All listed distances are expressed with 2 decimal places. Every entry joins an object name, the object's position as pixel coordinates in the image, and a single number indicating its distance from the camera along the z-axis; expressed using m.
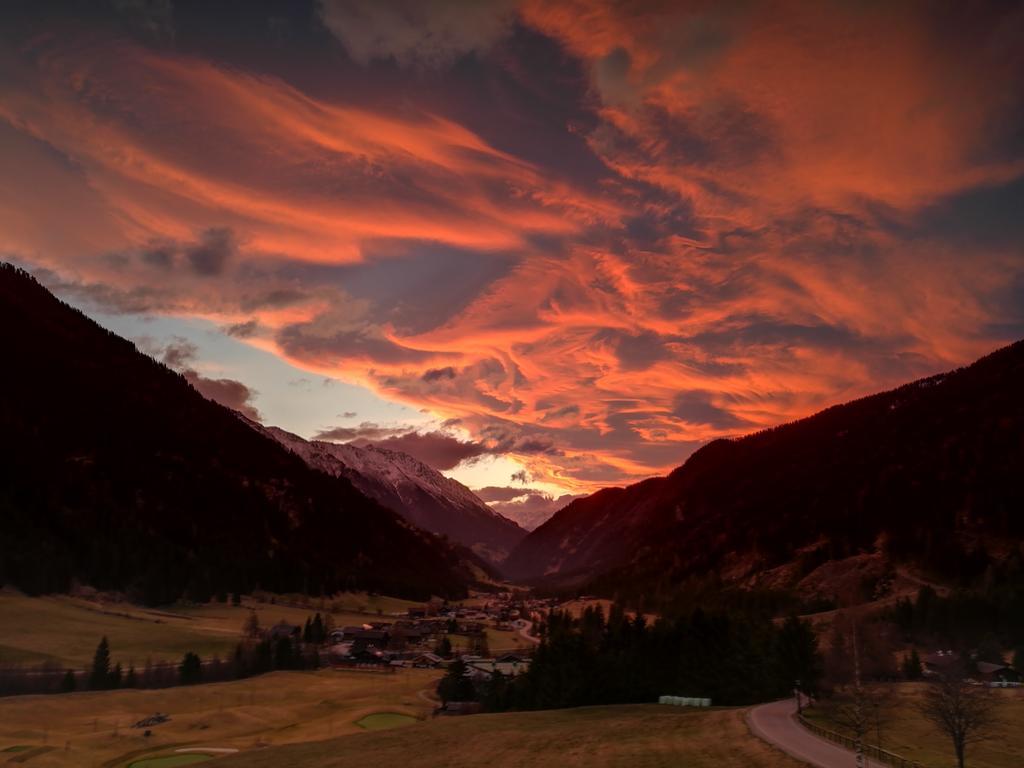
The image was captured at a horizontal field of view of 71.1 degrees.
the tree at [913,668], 111.69
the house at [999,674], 115.31
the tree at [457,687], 114.56
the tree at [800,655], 81.25
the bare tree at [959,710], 54.81
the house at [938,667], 65.06
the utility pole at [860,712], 54.23
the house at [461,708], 108.31
